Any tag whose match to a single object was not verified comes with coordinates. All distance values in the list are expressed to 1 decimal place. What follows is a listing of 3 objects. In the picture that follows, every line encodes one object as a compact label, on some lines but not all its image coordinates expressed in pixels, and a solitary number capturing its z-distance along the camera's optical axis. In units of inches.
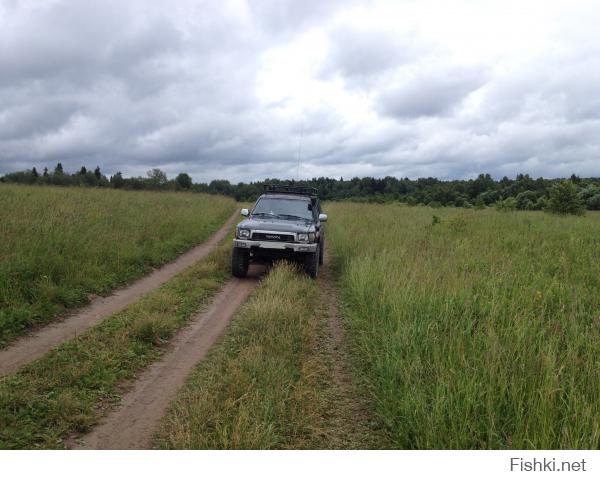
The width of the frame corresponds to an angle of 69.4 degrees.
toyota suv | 358.3
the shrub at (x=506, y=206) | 1097.2
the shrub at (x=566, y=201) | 1073.5
